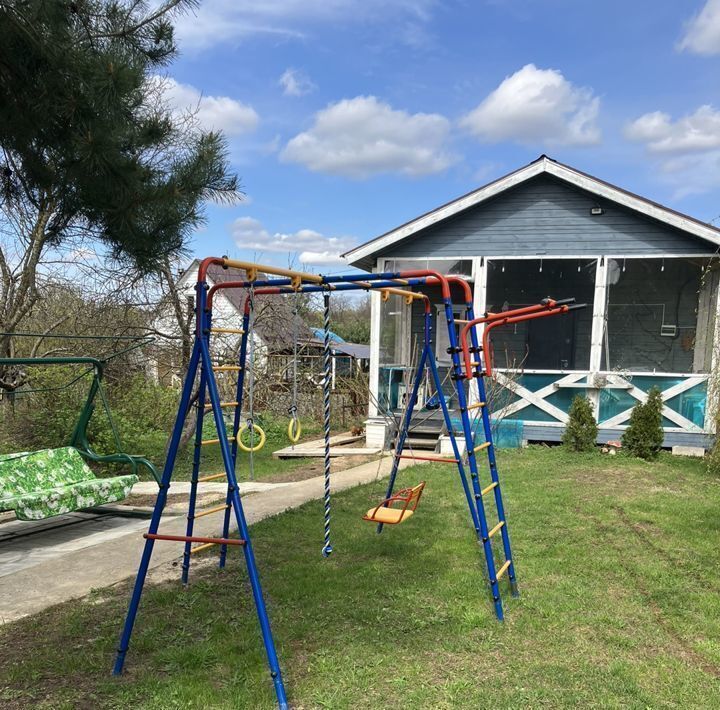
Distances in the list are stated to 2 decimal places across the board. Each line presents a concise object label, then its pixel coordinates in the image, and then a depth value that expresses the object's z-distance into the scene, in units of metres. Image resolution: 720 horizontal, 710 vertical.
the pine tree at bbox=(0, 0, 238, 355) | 2.60
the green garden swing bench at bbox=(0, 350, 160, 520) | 4.71
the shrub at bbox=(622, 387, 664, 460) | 8.56
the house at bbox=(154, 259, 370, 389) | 11.94
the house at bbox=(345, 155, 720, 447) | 9.12
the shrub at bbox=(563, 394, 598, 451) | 9.05
